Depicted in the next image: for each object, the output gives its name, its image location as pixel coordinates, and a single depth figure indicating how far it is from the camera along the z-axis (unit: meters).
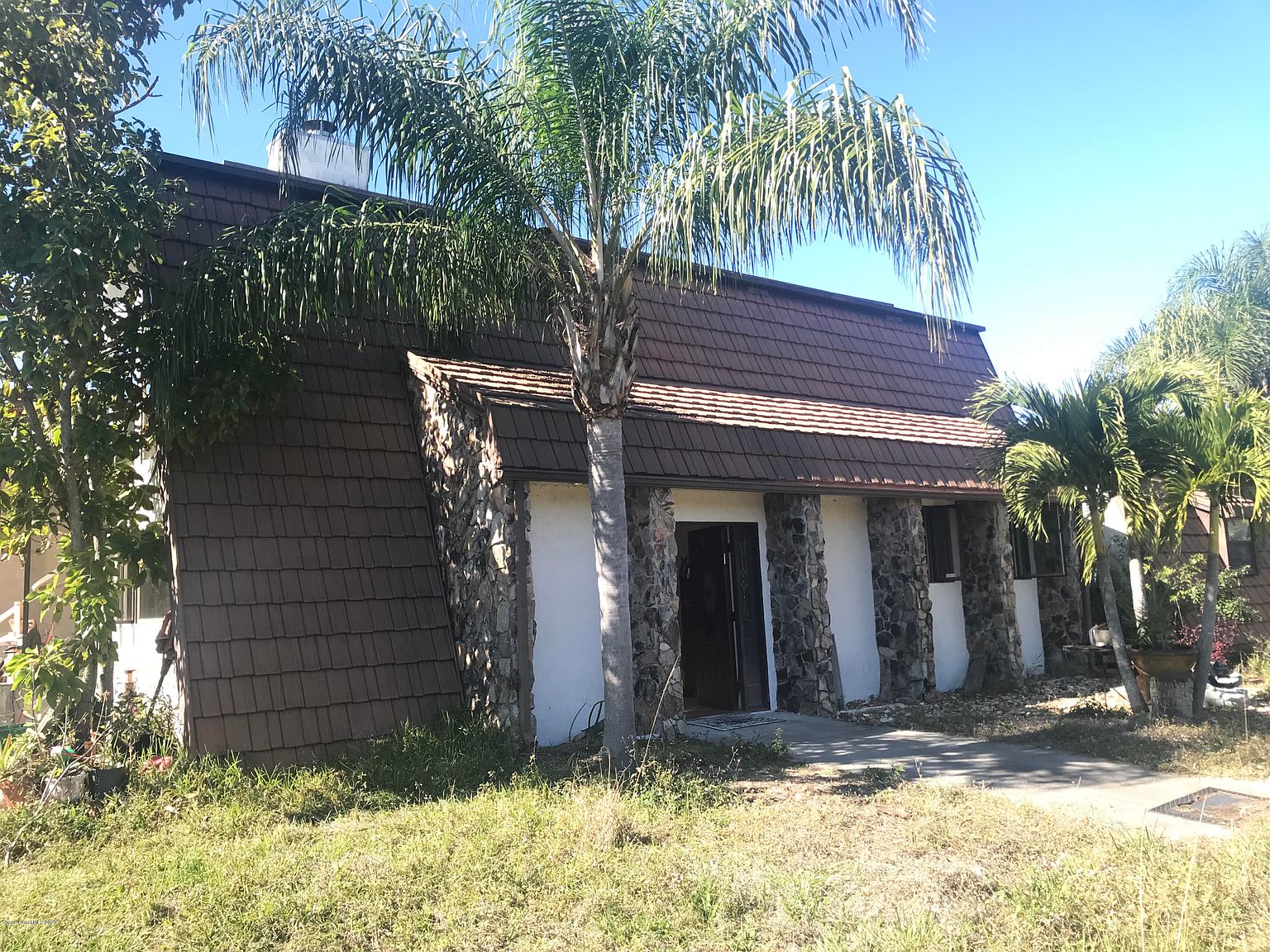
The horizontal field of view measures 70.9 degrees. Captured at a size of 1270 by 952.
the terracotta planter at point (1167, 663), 9.25
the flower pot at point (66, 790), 6.48
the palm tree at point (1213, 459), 8.90
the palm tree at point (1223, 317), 15.81
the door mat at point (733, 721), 9.77
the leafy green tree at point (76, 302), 7.05
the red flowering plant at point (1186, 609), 9.69
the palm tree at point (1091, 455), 9.03
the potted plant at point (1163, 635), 9.28
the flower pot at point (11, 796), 6.64
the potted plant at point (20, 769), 6.65
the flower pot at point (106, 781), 6.64
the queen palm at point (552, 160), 7.13
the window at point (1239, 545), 16.06
